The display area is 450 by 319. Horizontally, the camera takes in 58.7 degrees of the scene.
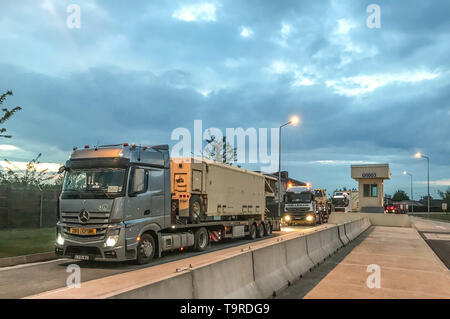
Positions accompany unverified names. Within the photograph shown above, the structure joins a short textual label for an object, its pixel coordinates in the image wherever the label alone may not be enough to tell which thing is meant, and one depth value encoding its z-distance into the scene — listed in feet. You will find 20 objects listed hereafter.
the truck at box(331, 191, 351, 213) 163.70
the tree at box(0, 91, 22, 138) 51.76
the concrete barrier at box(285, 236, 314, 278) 29.95
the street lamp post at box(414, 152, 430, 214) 198.31
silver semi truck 34.32
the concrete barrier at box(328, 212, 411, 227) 105.60
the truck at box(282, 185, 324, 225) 102.23
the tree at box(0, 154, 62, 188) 83.66
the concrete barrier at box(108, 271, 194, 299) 13.06
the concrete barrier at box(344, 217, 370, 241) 60.80
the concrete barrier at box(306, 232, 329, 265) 36.29
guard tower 158.40
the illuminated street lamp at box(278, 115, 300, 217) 100.68
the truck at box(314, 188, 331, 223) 115.65
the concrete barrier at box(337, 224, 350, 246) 54.10
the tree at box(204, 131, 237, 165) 163.43
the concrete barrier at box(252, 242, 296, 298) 23.38
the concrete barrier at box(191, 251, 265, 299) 17.42
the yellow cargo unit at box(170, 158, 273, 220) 45.34
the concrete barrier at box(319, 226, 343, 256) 43.10
